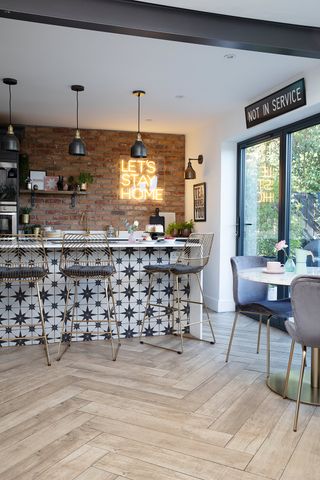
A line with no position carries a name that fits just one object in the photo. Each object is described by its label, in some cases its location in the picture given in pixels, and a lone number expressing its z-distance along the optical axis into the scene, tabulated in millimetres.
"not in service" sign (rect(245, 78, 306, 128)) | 3887
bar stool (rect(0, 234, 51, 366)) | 3379
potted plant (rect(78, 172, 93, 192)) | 6215
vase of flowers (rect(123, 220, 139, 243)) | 4245
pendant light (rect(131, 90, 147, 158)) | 4750
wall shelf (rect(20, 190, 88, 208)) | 6148
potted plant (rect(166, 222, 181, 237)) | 6477
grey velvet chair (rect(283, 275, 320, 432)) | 2365
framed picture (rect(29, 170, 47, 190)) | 6168
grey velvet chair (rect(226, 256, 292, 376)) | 3113
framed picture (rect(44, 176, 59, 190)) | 6238
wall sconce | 6125
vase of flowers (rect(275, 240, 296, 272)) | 3152
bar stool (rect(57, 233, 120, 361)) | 3537
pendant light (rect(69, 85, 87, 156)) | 4641
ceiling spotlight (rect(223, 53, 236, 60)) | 3545
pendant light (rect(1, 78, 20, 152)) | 4566
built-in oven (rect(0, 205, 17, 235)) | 5676
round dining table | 2742
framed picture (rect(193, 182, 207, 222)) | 6070
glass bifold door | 4203
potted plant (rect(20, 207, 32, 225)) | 6008
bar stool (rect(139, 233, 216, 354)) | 3866
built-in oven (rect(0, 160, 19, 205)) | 5688
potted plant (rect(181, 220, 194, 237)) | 6473
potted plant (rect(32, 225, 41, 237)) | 5836
